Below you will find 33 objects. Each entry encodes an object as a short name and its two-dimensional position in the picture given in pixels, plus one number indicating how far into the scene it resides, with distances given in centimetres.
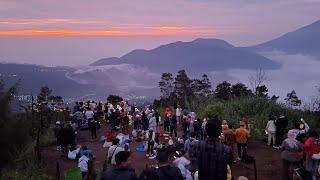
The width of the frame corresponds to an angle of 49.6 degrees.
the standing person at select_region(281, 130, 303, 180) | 816
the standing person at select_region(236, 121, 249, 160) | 1062
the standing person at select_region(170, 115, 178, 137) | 1486
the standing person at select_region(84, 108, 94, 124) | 1555
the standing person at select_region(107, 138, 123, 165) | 838
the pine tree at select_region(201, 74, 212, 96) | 3549
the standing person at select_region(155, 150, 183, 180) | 402
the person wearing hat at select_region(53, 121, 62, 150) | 1298
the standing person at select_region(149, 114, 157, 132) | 1416
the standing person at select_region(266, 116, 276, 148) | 1284
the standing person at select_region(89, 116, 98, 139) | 1558
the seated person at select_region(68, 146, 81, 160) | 1251
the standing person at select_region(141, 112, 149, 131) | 1544
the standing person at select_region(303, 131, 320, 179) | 778
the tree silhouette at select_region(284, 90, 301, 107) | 2983
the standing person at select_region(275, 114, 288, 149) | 1243
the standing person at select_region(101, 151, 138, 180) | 387
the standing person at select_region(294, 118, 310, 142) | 879
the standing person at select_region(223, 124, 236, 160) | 1050
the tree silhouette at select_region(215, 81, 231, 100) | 2828
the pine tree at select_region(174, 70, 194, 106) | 3640
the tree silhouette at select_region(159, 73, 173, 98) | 4094
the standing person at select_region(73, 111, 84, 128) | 1696
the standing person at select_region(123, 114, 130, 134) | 1589
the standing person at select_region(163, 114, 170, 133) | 1543
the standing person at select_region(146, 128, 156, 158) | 1254
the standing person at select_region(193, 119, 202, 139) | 1226
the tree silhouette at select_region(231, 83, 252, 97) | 2905
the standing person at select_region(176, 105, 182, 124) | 1702
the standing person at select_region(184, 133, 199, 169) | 416
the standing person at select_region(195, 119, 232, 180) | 404
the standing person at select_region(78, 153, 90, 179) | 928
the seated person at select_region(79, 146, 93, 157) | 999
